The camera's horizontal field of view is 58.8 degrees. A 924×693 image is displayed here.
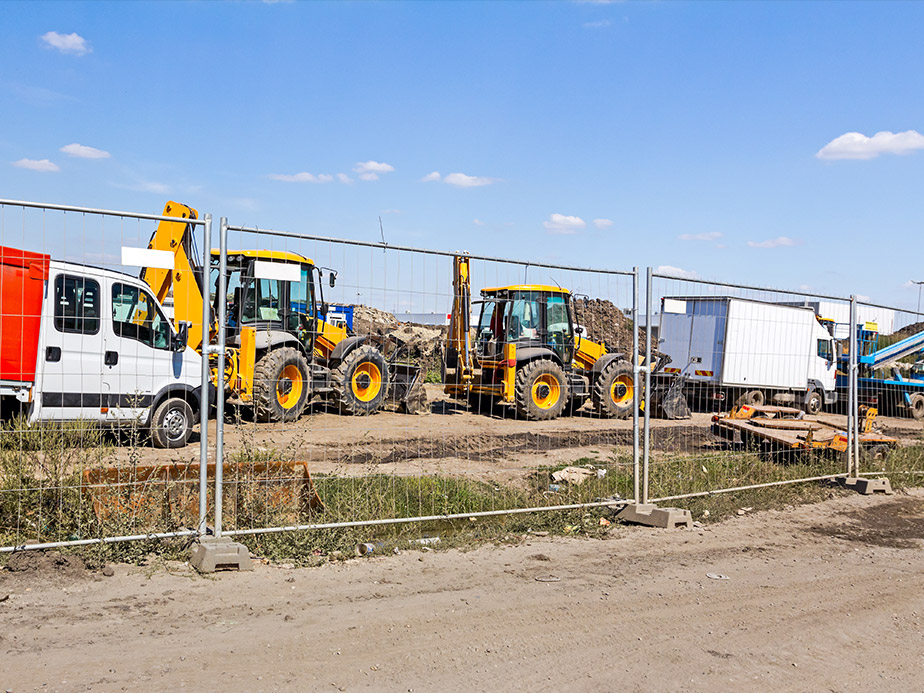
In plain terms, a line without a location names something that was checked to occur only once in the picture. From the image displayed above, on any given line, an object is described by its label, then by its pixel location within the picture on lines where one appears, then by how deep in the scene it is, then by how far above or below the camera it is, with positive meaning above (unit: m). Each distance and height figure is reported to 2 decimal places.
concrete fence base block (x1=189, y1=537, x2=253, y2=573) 5.68 -1.33
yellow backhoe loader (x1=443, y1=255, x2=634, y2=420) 16.67 +0.26
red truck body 8.93 +0.55
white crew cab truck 9.07 +0.16
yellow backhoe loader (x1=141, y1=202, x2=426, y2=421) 13.08 +0.47
